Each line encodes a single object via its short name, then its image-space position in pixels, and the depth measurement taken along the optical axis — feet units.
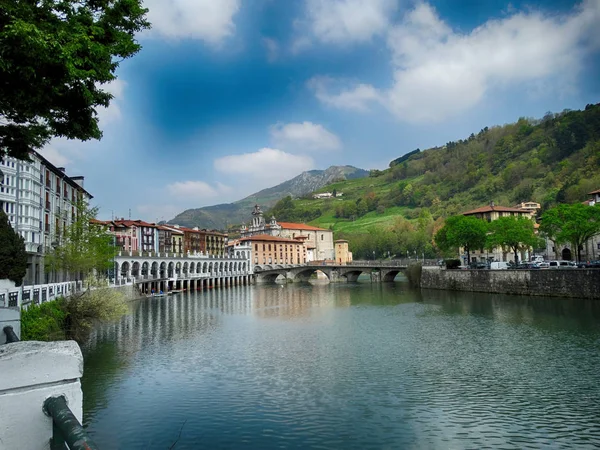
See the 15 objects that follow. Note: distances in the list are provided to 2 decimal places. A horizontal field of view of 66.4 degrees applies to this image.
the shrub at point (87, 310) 98.84
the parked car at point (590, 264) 182.55
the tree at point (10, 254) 106.83
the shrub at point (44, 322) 70.59
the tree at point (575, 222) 198.39
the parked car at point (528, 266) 206.48
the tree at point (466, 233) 258.37
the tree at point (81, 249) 143.13
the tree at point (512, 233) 238.48
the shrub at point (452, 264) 254.68
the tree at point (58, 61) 28.55
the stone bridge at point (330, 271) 360.81
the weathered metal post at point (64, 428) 10.63
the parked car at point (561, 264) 202.08
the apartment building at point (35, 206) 154.20
